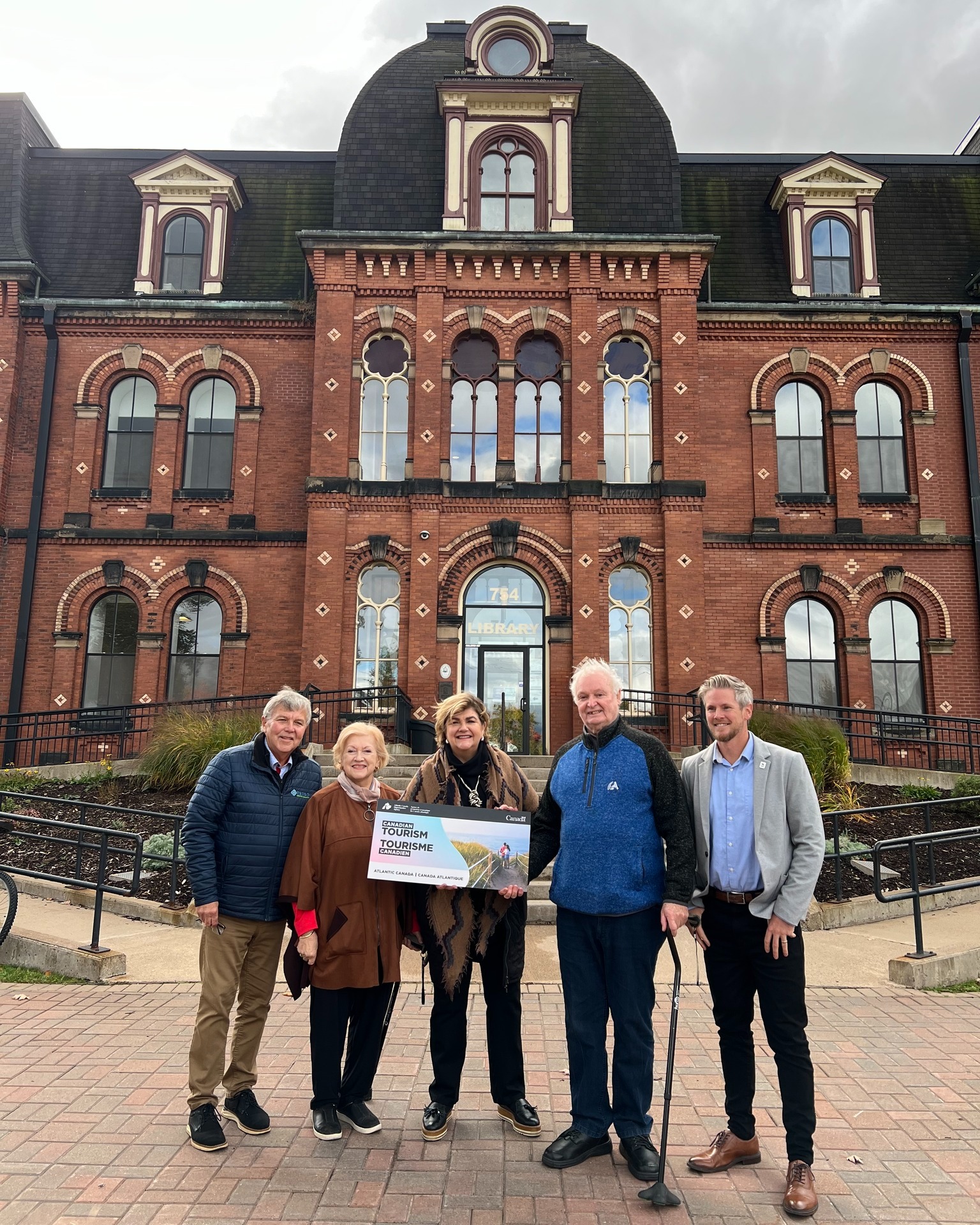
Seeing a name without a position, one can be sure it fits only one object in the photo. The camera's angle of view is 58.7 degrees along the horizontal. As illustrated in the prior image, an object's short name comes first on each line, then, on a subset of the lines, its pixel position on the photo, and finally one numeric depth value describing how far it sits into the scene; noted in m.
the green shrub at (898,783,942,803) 13.09
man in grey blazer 4.01
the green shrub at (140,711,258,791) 12.78
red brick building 16.56
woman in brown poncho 4.37
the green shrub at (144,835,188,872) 10.22
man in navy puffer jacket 4.34
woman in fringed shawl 4.41
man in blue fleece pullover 4.14
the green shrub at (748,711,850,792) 12.49
